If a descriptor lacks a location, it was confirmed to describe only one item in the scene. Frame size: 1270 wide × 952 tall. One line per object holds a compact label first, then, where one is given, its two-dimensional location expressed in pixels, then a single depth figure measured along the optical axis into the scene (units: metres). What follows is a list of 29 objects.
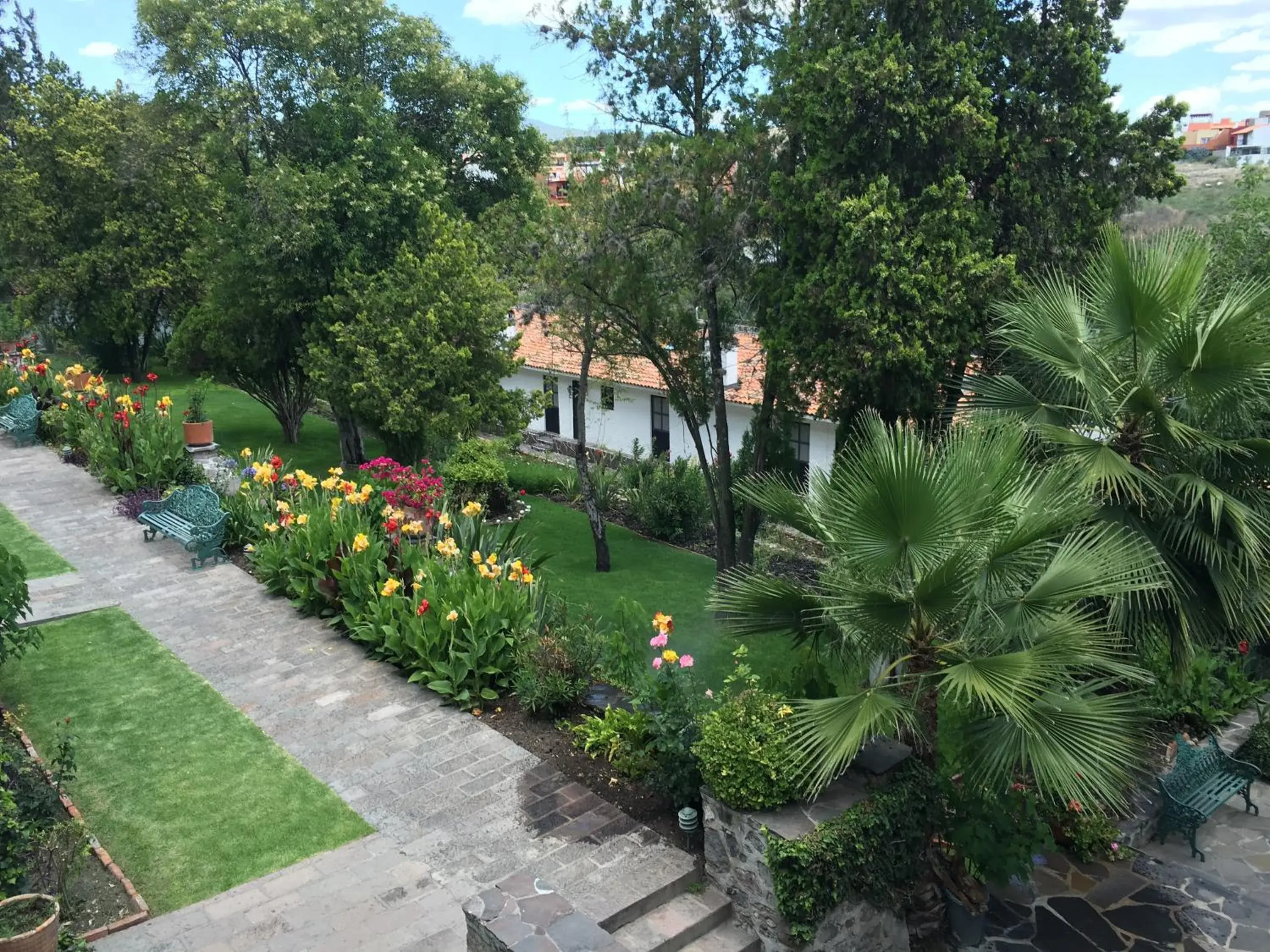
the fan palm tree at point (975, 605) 5.04
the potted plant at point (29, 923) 4.79
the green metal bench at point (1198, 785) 7.56
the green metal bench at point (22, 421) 17.33
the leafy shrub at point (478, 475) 17.89
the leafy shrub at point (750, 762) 5.50
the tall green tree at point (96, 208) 25.14
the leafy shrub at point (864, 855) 5.30
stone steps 5.48
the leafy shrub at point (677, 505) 19.00
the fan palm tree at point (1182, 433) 6.24
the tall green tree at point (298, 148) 17.17
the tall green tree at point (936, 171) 9.98
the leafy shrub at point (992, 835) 5.99
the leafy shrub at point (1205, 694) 8.79
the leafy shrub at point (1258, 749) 8.73
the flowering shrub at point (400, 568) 8.27
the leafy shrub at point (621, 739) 6.77
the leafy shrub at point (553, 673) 7.70
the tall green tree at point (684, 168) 12.48
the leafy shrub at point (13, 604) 7.48
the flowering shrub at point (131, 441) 14.16
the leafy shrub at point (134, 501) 13.44
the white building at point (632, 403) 20.09
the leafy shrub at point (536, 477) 22.09
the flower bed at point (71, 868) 5.55
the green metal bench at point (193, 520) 11.51
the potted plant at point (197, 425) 17.86
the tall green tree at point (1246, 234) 12.53
